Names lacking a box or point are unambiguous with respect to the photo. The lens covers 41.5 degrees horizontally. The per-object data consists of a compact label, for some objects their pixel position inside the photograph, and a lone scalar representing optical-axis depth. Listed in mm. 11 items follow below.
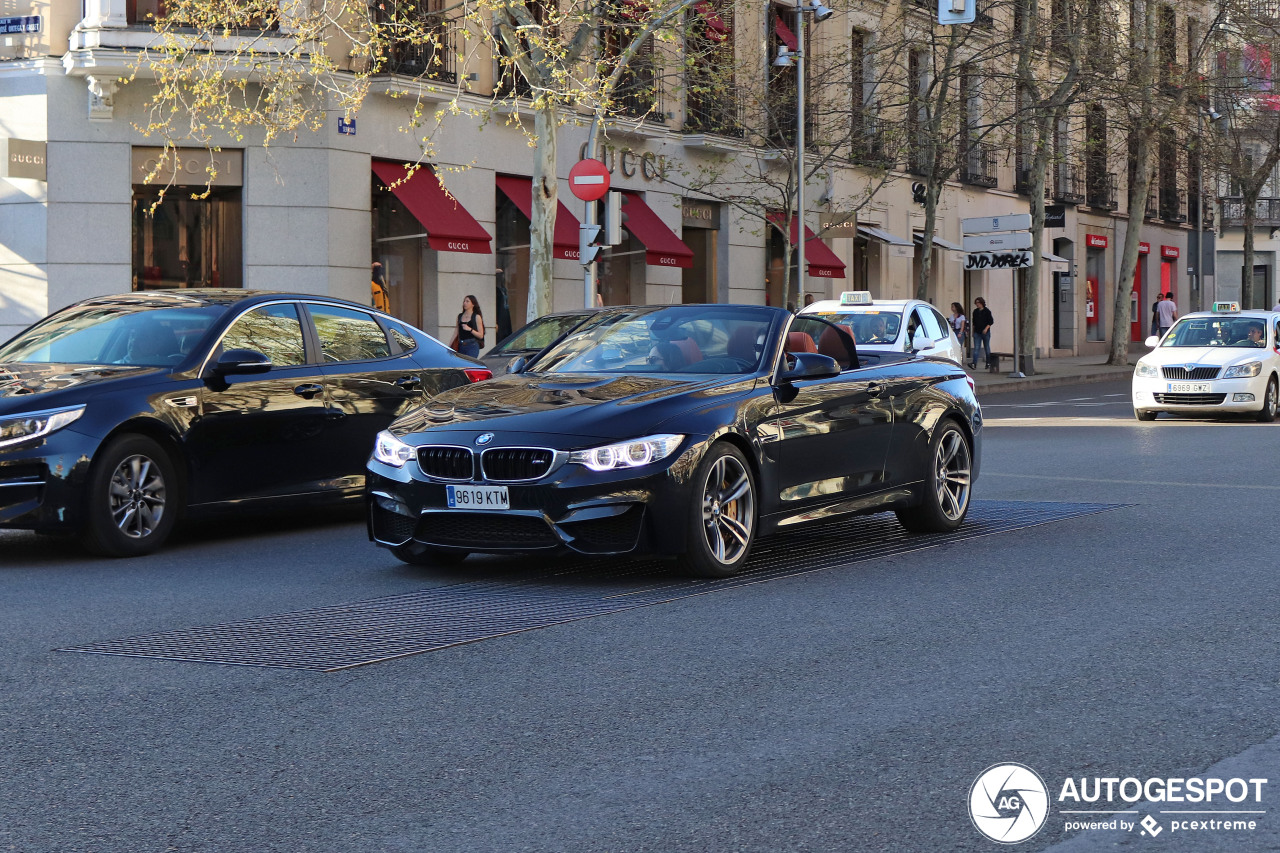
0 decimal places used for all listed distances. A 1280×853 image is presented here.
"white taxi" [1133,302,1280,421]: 21609
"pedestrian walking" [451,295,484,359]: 24391
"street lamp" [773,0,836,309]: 30992
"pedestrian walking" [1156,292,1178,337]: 47469
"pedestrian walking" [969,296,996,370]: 41188
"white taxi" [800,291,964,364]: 20344
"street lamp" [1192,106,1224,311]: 45219
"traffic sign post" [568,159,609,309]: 21641
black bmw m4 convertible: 8047
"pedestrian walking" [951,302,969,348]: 40531
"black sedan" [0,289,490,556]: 9164
